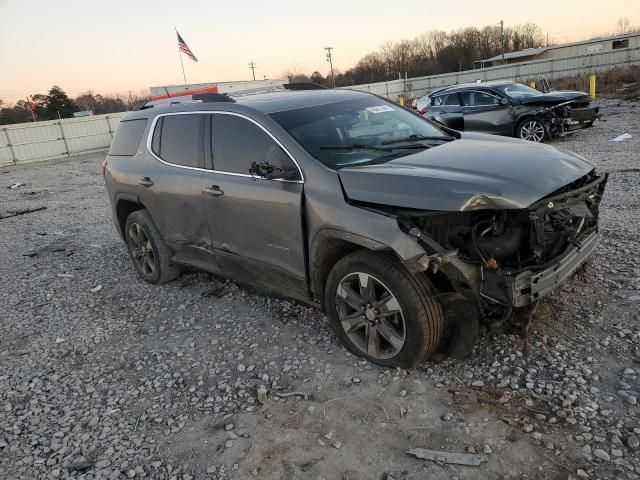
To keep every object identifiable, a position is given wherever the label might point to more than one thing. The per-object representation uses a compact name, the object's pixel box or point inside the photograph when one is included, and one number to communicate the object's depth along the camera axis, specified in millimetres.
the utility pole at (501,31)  84950
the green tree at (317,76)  74775
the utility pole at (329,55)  83375
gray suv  2980
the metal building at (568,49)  60581
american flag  28625
